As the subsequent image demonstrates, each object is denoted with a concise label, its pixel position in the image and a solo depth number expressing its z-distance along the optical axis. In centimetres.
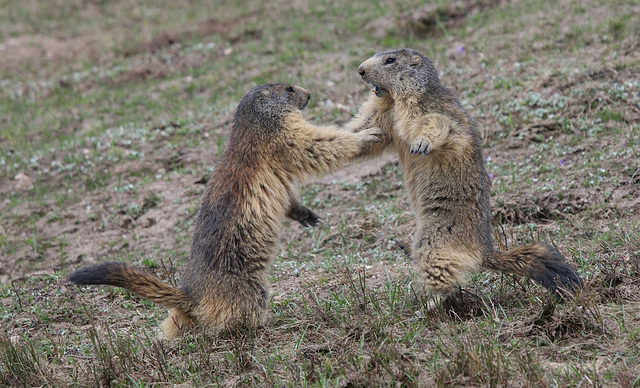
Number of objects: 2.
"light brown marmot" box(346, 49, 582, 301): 1128
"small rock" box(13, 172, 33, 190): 2252
